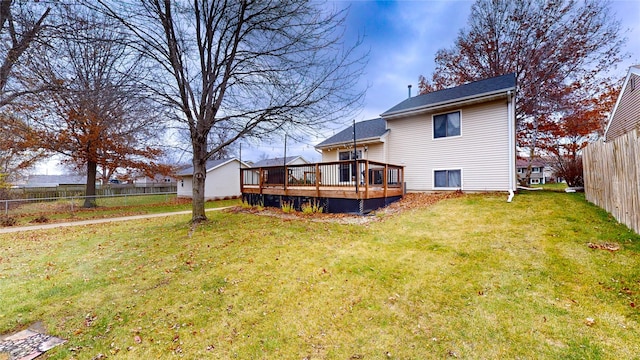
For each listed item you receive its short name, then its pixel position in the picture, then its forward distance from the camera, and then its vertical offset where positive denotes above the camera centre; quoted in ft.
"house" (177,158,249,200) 71.10 +1.93
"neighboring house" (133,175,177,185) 131.05 +3.43
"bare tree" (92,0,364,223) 21.57 +11.60
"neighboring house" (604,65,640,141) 29.71 +9.72
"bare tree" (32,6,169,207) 15.20 +8.16
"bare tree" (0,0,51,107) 13.29 +8.78
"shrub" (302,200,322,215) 29.86 -2.78
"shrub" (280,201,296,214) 32.08 -2.83
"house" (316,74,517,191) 32.48 +6.68
